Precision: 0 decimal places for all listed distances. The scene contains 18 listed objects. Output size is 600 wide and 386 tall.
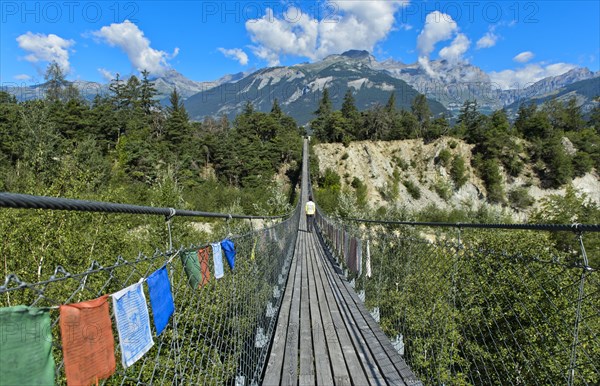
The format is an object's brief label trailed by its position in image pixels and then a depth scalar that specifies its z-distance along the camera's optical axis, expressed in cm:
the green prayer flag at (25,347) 58
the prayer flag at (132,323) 85
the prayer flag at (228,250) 206
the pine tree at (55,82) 4247
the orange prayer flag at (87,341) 70
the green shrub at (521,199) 3675
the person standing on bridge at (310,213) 1138
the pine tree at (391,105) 4756
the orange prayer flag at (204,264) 159
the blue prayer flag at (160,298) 103
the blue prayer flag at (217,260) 180
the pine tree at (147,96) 3925
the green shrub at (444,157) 3860
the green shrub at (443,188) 3788
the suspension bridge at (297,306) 120
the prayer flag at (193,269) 143
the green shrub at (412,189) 3844
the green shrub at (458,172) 3803
